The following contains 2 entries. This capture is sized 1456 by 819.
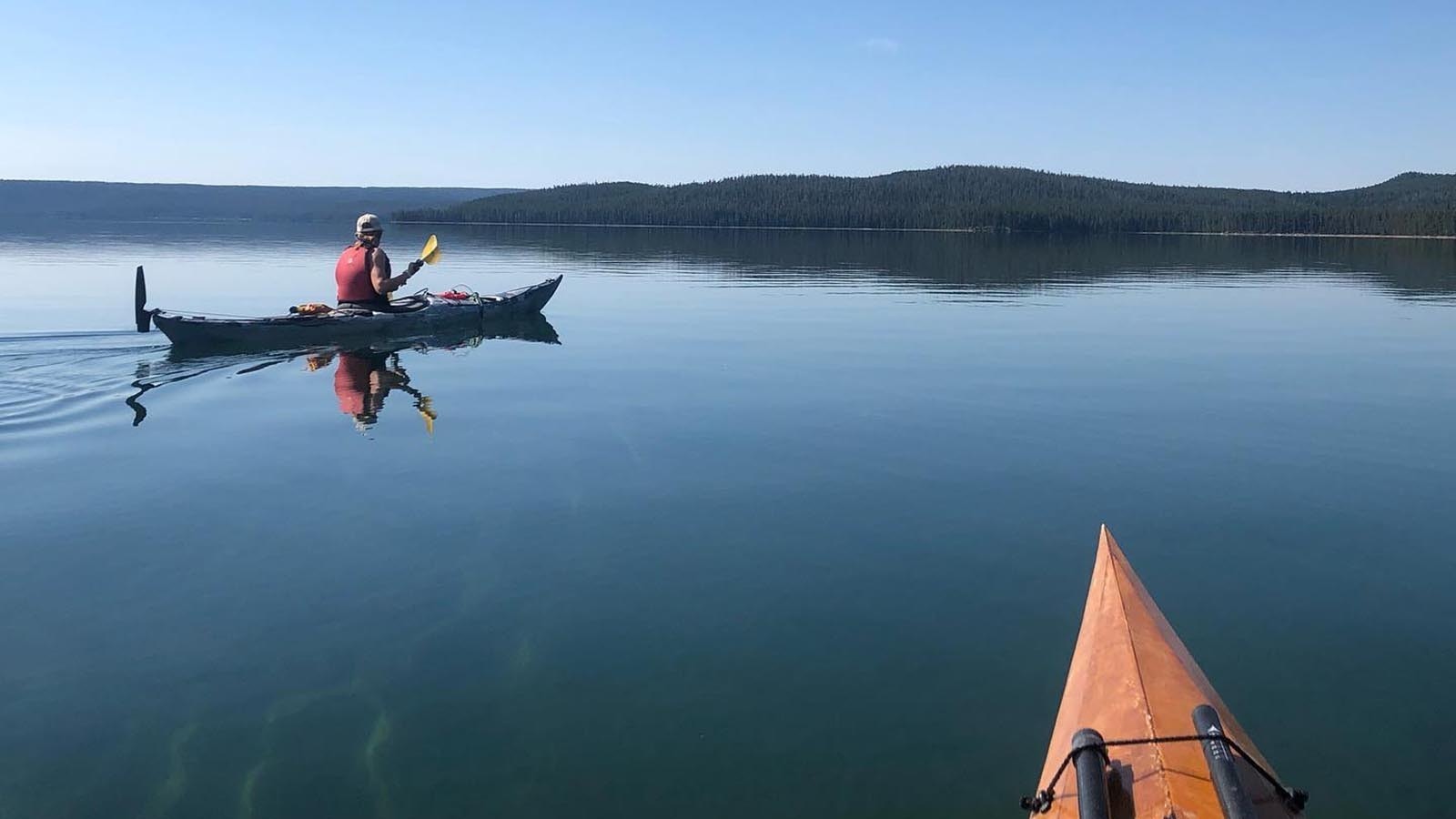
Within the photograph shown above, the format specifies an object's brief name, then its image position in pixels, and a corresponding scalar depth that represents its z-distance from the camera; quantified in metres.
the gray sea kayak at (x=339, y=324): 21.16
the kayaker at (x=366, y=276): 23.39
